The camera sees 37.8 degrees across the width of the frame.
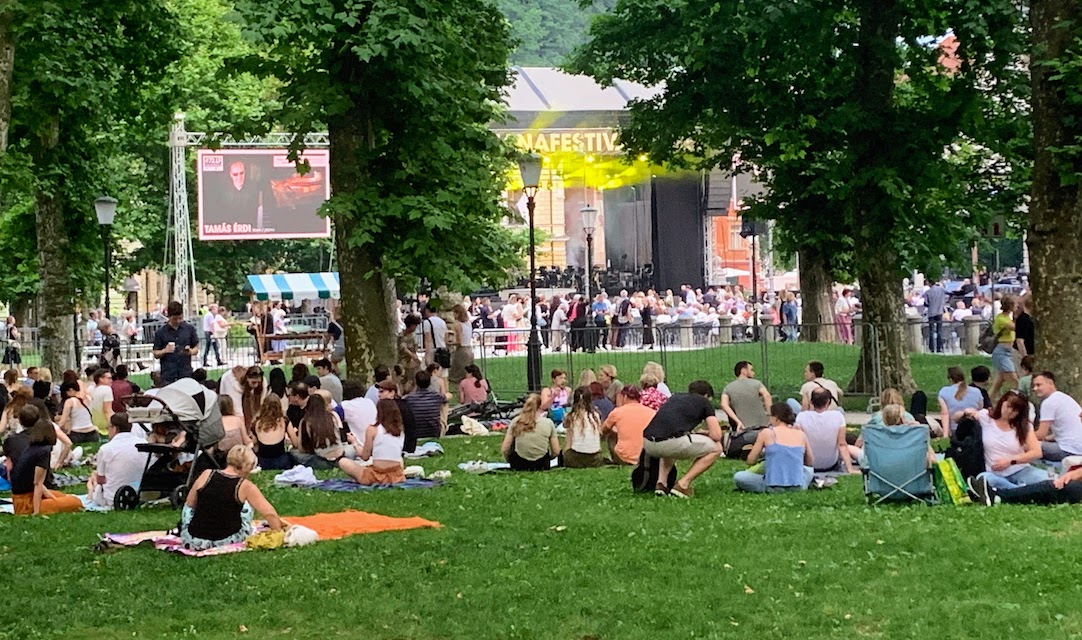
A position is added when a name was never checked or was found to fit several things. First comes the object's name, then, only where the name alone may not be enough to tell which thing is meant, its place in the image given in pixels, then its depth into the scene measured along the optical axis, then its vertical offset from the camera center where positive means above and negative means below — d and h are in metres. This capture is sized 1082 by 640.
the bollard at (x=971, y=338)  29.74 -0.93
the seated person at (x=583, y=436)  17.92 -1.57
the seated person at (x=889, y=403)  14.17 -1.06
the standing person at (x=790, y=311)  47.28 -0.54
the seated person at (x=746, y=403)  18.95 -1.31
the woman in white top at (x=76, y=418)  21.14 -1.48
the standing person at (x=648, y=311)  47.49 -0.46
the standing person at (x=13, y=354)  32.50 -0.95
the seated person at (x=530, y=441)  17.73 -1.61
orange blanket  13.13 -1.90
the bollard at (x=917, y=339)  29.10 -0.92
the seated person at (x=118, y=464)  15.27 -1.52
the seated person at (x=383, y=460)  16.64 -1.68
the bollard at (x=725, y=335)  30.70 -0.80
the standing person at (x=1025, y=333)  23.73 -0.68
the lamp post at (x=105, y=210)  31.05 +1.92
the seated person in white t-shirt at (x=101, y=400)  22.22 -1.31
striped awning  63.66 +0.71
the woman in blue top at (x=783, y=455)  15.14 -1.56
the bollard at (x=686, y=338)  30.95 -0.84
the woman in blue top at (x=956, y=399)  18.38 -1.28
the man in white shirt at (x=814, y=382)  18.10 -1.07
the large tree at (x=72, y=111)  25.62 +3.57
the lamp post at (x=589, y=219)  48.50 +2.46
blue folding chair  13.80 -1.54
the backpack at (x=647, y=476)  15.28 -1.75
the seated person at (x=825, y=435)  15.98 -1.45
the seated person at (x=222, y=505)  12.06 -1.55
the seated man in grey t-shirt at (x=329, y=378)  21.62 -1.04
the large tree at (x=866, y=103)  24.38 +3.10
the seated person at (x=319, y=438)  18.38 -1.58
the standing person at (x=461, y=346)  29.81 -0.89
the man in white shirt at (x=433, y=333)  28.72 -0.59
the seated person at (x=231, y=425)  17.06 -1.30
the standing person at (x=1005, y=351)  22.72 -0.93
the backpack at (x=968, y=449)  13.77 -1.40
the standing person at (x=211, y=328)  35.41 -0.65
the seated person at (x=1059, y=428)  14.76 -1.32
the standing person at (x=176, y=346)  22.12 -0.57
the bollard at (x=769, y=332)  26.52 -0.67
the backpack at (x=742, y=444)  18.73 -1.78
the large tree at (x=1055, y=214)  19.88 +0.94
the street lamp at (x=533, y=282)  27.69 +0.31
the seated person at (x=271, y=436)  18.16 -1.53
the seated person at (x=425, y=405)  21.70 -1.45
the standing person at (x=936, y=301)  37.28 -0.26
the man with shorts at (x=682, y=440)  14.96 -1.37
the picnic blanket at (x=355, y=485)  16.47 -1.93
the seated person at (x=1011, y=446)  13.92 -1.40
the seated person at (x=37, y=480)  14.99 -1.64
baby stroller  15.18 -1.31
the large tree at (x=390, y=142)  22.05 +2.39
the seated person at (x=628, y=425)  17.72 -1.45
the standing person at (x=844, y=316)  27.63 -0.58
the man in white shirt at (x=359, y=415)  19.14 -1.37
